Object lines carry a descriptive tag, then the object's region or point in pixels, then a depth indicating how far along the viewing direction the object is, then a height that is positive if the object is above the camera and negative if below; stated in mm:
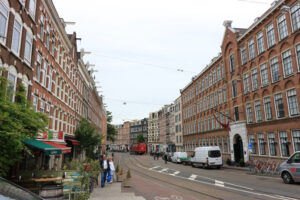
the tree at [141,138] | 104450 +2441
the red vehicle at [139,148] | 73500 -1410
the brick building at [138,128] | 119544 +8103
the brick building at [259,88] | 21641 +6331
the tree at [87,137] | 27875 +846
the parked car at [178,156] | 38162 -2099
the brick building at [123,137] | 134375 +4007
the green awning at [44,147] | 10673 -102
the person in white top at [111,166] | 14102 -1335
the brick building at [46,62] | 11273 +5840
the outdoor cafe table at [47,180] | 9188 -1366
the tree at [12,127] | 6611 +546
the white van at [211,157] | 26703 -1645
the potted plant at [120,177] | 15662 -2200
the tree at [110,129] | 89175 +5685
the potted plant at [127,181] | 13070 -2074
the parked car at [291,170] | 14009 -1711
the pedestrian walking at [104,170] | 12775 -1515
